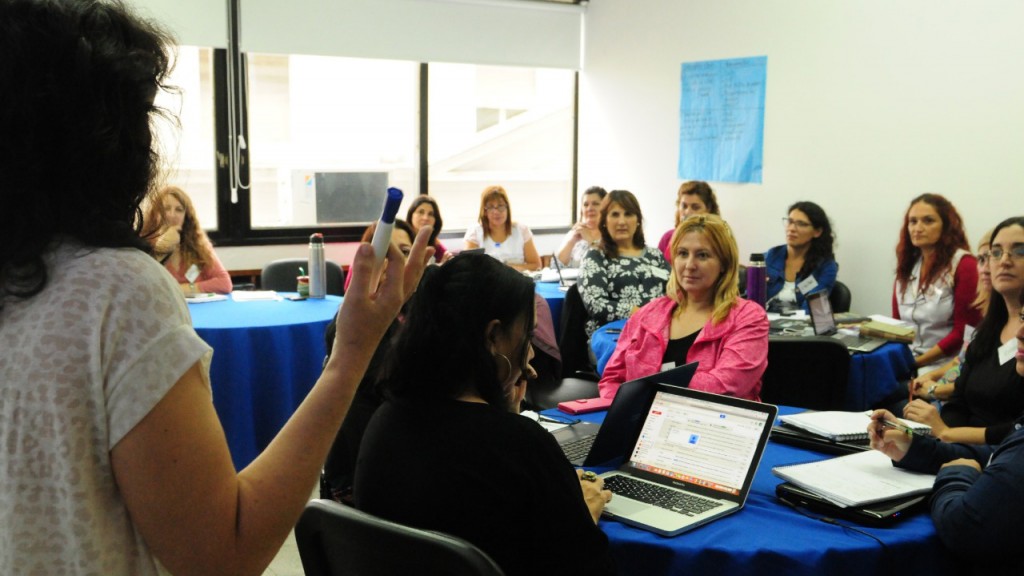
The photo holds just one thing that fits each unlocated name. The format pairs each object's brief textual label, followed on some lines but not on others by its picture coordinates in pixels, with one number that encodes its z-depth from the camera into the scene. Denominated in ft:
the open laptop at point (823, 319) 14.03
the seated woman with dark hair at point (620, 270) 16.47
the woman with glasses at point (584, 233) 23.47
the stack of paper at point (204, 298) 15.87
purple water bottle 13.80
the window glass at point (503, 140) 26.09
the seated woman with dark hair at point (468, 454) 5.33
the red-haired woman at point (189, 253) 16.60
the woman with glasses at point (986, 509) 6.00
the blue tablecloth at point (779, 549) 5.88
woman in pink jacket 10.01
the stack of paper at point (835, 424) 7.82
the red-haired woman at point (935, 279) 15.48
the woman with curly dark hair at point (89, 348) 2.61
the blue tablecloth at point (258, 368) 13.41
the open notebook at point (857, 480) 6.51
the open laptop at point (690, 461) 6.52
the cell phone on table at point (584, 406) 8.96
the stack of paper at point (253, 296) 16.29
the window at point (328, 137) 23.20
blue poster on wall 21.33
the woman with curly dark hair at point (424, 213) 21.27
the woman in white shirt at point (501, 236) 23.56
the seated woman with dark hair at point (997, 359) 10.32
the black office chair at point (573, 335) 16.52
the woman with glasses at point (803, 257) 18.01
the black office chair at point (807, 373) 11.96
